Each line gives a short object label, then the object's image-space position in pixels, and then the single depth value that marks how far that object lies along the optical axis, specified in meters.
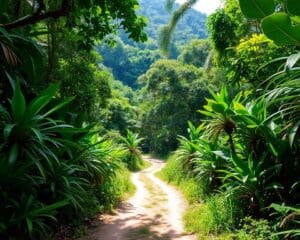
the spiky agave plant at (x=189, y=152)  10.94
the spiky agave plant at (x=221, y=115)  6.21
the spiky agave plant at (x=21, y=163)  4.24
